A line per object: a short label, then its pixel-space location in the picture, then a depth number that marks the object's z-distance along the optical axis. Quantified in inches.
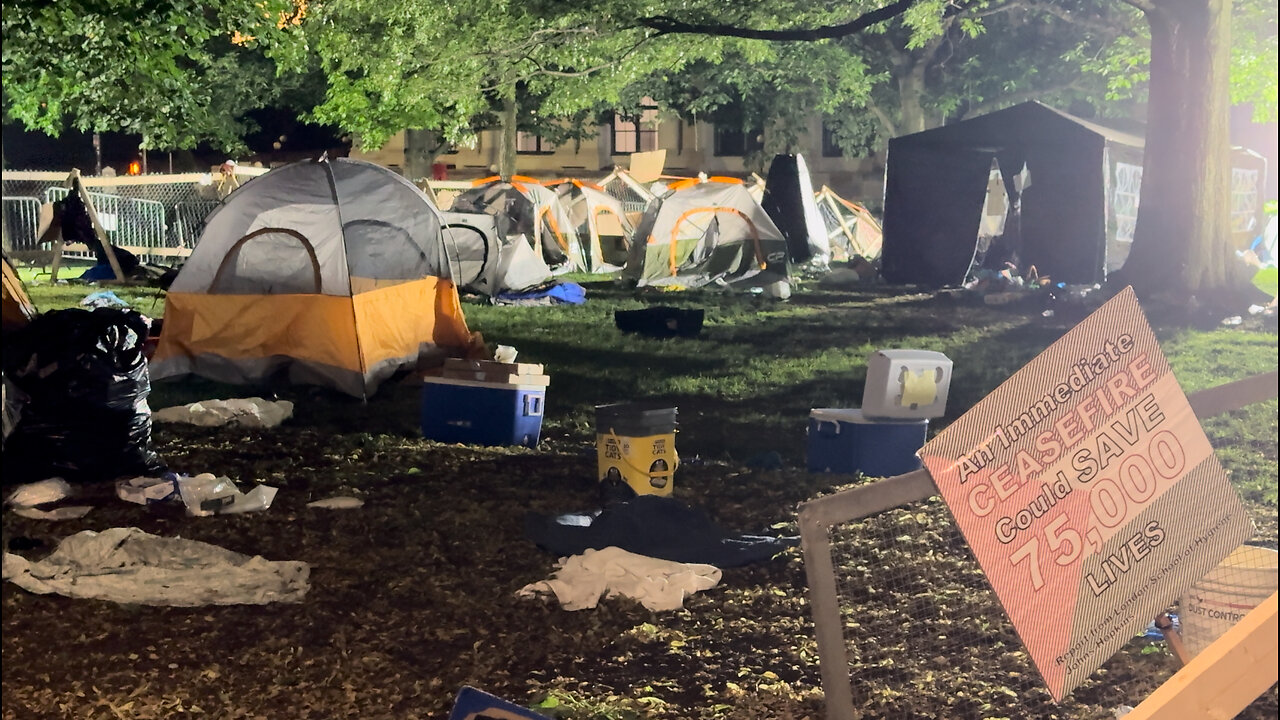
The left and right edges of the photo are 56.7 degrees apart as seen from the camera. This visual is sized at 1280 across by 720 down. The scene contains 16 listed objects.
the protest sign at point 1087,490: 101.5
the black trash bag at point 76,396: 218.7
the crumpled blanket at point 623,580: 169.0
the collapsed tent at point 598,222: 766.5
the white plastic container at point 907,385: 231.5
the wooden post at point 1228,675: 88.2
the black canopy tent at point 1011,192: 672.4
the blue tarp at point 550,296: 579.2
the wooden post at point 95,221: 597.9
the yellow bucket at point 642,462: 215.9
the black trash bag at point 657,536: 187.5
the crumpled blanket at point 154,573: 166.4
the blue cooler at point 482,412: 266.8
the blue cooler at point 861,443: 236.7
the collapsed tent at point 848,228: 954.1
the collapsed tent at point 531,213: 696.4
